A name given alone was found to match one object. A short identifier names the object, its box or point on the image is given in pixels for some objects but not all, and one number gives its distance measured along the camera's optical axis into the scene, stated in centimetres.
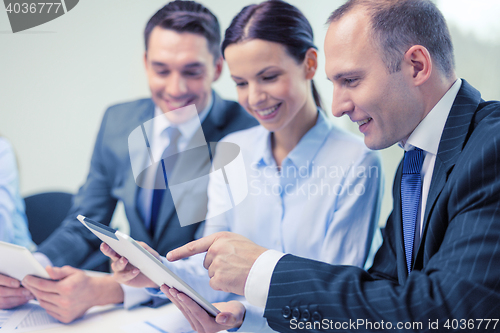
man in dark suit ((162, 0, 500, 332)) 79
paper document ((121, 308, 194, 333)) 113
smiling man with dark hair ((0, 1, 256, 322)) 163
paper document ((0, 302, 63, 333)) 116
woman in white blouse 135
